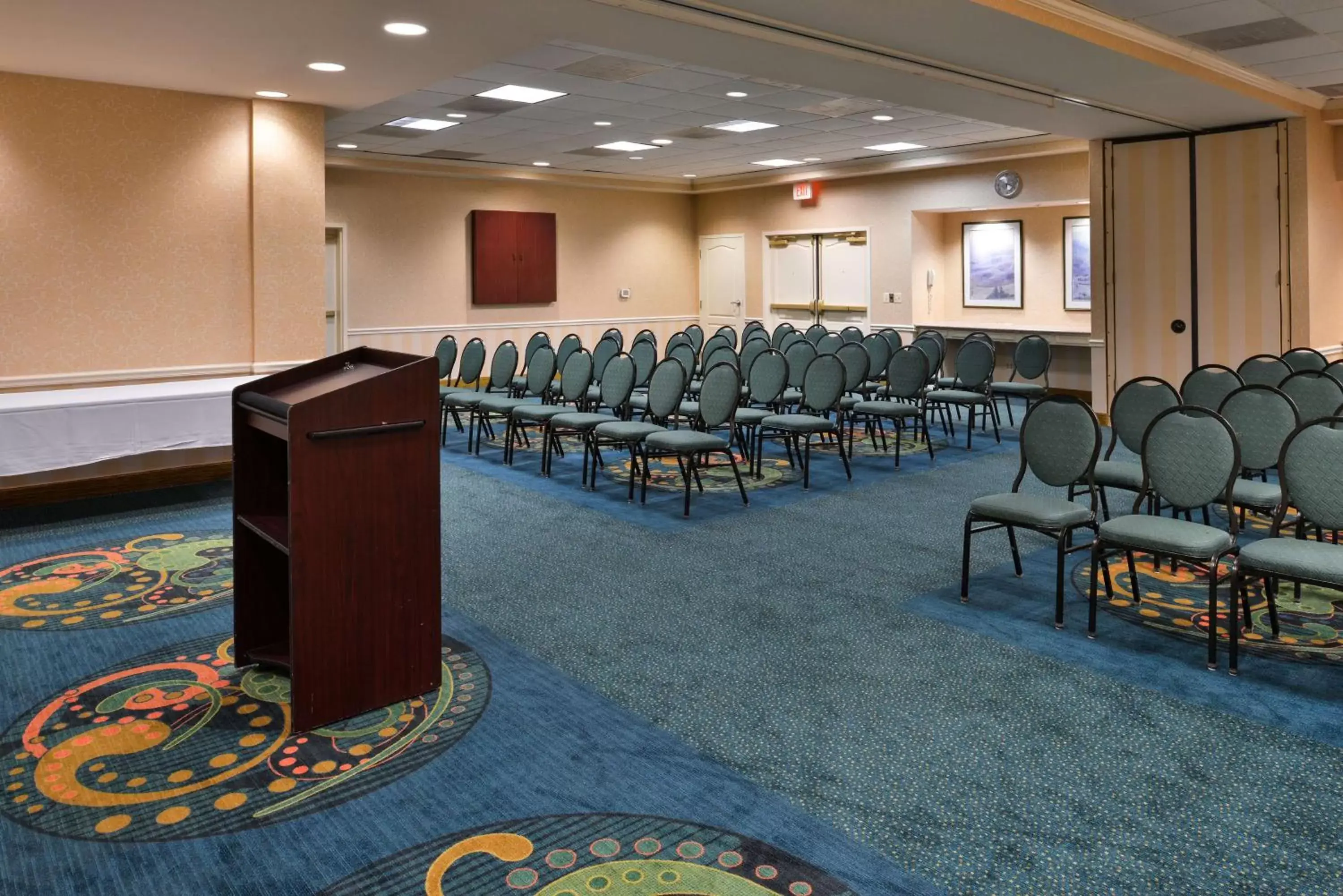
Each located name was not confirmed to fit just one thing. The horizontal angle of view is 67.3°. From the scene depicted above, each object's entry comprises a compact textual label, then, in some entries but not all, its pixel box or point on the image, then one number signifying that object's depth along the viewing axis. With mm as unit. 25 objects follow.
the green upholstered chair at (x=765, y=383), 8438
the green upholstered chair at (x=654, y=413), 7285
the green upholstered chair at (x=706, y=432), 6902
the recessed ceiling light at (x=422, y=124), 10422
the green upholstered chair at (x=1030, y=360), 10617
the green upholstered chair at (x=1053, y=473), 4574
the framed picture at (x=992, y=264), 13625
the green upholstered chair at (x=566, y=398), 8383
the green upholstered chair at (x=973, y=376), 9430
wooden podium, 3338
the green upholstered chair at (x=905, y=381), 8680
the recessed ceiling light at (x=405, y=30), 5773
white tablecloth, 6656
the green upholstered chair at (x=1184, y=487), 4078
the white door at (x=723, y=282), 16734
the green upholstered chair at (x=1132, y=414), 5566
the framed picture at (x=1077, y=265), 12828
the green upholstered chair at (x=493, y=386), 9438
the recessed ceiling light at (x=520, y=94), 8820
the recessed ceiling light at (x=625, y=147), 12141
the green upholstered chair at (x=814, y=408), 7668
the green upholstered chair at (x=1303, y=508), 3832
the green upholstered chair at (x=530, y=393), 8961
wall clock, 12758
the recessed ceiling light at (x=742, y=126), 10727
